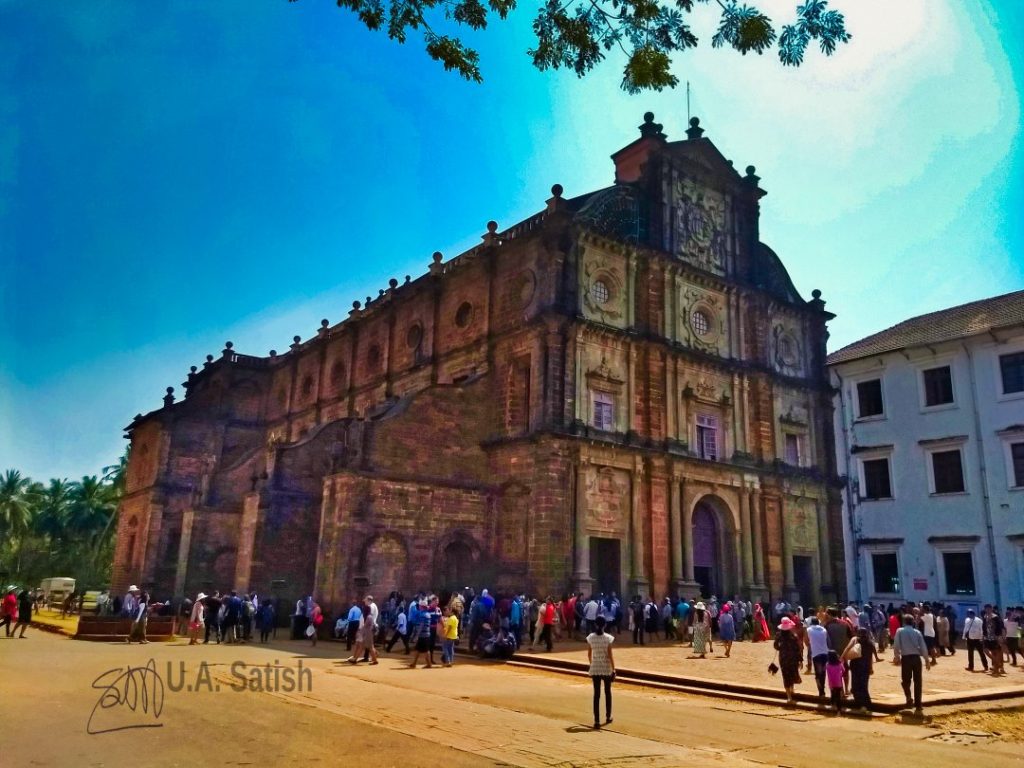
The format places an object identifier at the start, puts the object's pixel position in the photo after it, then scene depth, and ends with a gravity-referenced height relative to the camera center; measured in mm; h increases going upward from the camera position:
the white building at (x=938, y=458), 26312 +4794
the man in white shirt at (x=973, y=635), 16609 -888
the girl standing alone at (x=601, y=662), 10125 -1059
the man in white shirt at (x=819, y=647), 12016 -908
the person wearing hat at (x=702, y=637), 18469 -1259
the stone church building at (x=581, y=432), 23812 +4890
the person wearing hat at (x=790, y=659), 12227 -1123
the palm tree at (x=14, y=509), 57938 +3611
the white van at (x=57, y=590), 41384 -1669
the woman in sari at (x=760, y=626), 23152 -1221
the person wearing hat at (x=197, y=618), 21266 -1468
